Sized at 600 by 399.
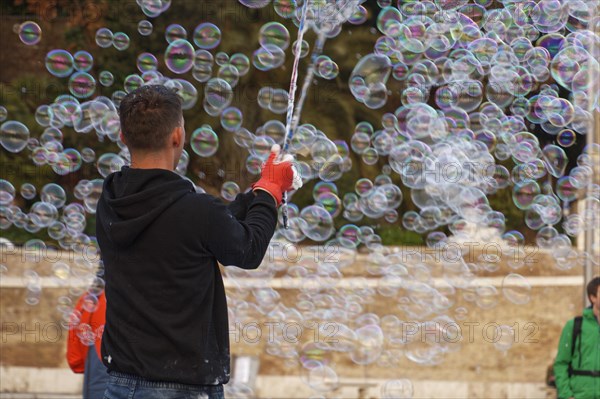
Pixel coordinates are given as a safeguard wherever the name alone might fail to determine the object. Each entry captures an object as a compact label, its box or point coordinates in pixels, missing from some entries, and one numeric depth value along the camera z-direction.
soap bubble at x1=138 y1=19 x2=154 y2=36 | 12.73
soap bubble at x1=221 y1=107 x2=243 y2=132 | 12.58
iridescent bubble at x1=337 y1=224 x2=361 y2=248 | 15.31
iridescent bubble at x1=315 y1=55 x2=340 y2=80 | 11.94
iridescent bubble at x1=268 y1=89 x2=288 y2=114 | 12.47
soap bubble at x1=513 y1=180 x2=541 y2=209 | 12.87
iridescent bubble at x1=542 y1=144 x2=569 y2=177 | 12.28
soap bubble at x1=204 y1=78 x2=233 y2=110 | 12.53
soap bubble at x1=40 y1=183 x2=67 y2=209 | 13.65
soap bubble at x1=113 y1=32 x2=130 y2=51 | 12.80
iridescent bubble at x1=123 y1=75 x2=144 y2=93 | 12.76
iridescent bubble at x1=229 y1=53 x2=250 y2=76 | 14.99
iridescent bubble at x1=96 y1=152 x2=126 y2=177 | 13.29
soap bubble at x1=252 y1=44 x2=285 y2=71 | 11.75
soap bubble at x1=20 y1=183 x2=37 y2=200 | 14.92
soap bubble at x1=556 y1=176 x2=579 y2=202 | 12.77
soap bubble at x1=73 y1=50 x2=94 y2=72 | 15.09
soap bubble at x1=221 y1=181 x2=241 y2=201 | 14.15
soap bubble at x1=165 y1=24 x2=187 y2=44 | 14.20
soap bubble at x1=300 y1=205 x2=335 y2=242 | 13.28
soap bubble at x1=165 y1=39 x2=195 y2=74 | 11.75
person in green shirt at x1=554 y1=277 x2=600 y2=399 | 10.73
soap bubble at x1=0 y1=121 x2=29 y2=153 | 13.31
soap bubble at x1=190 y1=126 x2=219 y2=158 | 11.46
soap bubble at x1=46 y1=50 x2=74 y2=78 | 13.08
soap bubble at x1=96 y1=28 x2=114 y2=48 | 13.12
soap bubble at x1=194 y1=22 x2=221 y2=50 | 11.85
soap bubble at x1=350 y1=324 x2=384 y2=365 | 16.17
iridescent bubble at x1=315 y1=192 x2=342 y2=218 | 13.23
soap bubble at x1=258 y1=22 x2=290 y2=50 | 11.66
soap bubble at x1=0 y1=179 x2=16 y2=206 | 14.40
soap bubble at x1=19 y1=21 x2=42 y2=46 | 13.24
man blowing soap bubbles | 4.53
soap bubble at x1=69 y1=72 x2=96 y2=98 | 12.65
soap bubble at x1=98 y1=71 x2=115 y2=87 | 12.97
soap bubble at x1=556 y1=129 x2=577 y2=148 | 12.35
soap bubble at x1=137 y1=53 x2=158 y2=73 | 13.51
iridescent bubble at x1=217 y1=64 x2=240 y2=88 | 14.47
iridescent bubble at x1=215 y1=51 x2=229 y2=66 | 16.14
